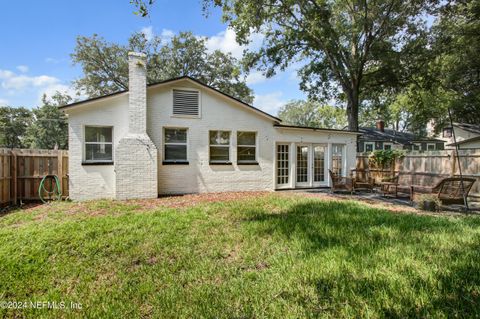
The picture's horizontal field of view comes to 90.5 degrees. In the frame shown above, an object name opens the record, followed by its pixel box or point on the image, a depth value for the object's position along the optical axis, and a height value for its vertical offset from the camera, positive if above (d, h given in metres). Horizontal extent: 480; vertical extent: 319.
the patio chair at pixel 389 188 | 9.88 -1.21
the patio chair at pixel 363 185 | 10.91 -1.14
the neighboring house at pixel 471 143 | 18.65 +1.45
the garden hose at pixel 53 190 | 8.62 -1.17
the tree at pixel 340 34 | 13.70 +7.99
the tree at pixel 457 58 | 14.13 +6.86
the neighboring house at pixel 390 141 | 25.56 +2.16
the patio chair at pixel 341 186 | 10.74 -1.17
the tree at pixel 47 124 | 35.25 +5.36
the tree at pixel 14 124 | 37.69 +5.72
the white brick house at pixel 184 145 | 9.05 +0.65
